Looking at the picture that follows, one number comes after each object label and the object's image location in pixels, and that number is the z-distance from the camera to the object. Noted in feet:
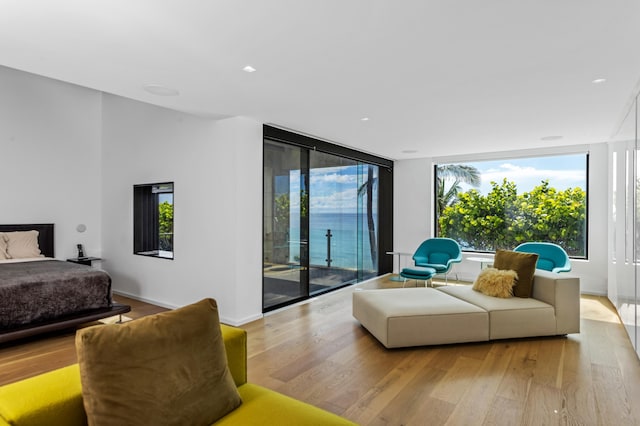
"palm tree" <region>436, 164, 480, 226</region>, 23.38
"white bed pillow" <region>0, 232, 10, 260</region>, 16.30
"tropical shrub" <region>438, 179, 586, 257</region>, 20.34
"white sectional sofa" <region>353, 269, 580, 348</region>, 11.44
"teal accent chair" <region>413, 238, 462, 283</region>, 20.27
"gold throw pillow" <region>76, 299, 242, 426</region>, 4.17
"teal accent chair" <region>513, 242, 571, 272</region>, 16.90
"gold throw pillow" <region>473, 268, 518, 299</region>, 13.12
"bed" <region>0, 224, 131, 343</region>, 11.71
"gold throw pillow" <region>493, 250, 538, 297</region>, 13.08
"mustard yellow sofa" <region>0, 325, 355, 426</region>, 4.06
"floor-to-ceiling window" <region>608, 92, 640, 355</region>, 10.71
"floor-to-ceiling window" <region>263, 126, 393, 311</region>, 15.85
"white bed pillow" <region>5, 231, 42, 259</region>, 16.72
